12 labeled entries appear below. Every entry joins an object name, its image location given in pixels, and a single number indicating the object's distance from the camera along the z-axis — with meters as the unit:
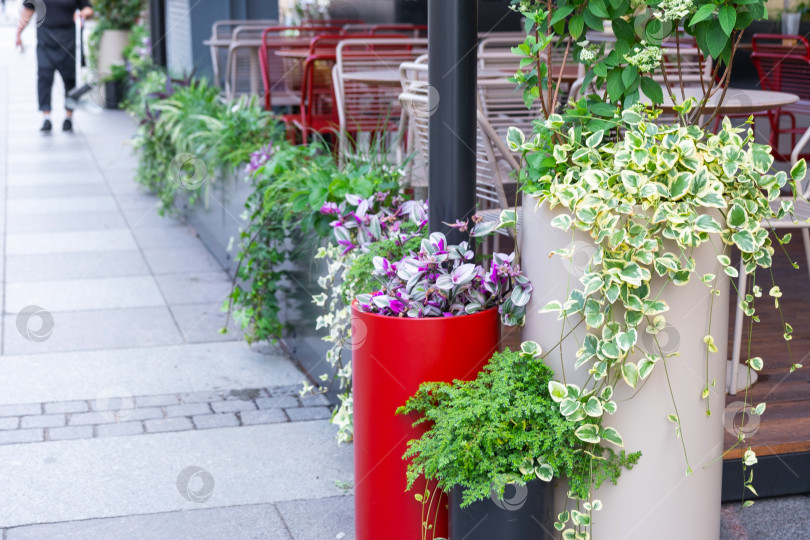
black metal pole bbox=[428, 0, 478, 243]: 2.66
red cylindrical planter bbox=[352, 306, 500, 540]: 2.62
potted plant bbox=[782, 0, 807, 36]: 8.46
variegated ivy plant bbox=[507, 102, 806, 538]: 2.33
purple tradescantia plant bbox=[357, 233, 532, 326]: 2.67
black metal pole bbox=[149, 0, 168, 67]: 12.98
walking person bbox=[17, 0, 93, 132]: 12.62
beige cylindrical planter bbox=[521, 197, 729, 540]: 2.46
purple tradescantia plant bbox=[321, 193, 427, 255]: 3.34
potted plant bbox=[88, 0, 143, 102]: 16.67
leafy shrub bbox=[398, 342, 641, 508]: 2.43
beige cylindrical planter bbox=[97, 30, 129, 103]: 16.81
